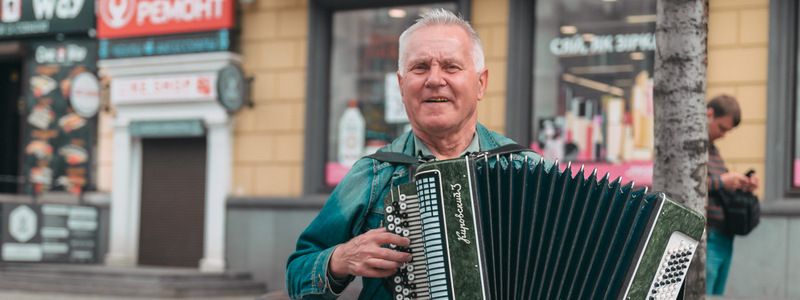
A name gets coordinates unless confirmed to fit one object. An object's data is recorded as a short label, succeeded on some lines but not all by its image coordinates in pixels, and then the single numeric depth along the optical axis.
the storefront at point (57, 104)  14.56
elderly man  2.96
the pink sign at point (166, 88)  13.62
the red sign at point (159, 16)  13.64
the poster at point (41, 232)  13.49
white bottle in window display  13.33
